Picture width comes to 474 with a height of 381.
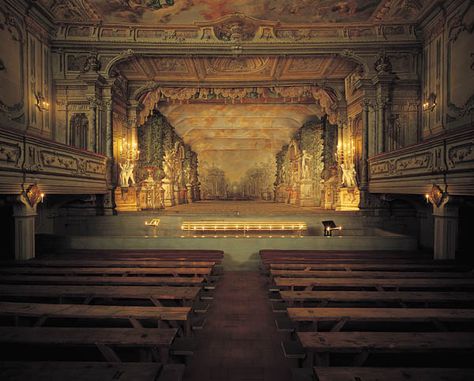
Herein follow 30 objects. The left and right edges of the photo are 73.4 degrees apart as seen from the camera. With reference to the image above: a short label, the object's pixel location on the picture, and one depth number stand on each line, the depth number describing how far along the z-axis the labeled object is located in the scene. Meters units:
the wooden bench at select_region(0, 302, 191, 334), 2.98
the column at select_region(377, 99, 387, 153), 11.70
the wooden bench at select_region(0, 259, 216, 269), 5.71
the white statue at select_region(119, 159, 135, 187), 12.76
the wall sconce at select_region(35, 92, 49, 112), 10.77
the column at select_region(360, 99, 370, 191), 12.07
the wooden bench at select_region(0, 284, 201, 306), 3.73
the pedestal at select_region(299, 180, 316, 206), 18.95
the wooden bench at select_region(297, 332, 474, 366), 2.41
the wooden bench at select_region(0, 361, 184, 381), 2.06
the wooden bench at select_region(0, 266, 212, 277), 5.08
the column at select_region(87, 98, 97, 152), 11.86
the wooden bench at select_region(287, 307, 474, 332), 2.99
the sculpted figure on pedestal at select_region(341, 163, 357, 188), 12.45
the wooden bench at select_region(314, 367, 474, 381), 2.05
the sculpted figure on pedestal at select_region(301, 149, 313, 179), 19.27
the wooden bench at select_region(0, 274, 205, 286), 4.46
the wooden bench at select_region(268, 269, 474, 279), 4.84
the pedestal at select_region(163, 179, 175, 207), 18.67
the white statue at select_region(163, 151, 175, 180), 18.17
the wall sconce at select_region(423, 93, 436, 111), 10.63
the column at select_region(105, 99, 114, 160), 12.20
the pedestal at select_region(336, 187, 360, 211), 12.56
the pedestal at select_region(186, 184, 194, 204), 24.36
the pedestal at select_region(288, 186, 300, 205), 20.75
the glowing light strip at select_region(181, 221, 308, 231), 10.45
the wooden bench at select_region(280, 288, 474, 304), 3.62
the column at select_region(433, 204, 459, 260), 7.01
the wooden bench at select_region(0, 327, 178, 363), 2.47
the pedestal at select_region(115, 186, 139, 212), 12.68
